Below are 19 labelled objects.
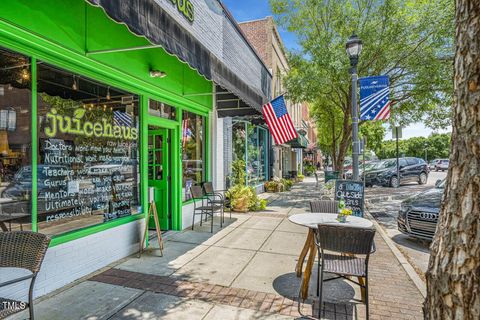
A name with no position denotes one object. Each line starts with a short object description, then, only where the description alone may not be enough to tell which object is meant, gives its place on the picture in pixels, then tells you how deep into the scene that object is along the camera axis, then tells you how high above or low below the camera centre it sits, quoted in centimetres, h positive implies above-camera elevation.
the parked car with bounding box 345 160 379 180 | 1895 -44
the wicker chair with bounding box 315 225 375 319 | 309 -89
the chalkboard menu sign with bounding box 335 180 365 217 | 585 -64
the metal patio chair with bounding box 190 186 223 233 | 671 -92
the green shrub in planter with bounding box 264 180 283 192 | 1451 -111
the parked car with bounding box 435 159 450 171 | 4088 -56
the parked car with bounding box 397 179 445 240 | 583 -110
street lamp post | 601 +152
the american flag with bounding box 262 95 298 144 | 786 +120
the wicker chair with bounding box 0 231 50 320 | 259 -73
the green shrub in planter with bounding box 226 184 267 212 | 911 -111
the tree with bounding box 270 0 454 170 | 1047 +421
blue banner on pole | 631 +140
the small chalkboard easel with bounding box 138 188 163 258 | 504 -83
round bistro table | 363 -83
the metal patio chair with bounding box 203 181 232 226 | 768 -73
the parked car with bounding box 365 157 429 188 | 1692 -64
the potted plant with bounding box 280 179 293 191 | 1559 -110
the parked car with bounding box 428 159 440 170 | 4478 -59
